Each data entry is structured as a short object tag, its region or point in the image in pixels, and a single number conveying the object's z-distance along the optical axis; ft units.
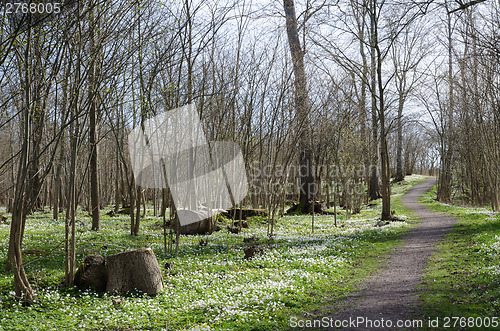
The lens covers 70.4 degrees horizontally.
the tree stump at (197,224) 56.80
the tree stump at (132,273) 27.96
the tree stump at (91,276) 28.33
